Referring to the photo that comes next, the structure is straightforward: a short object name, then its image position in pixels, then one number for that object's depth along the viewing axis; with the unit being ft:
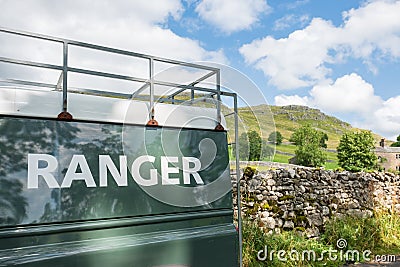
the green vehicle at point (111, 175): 8.76
